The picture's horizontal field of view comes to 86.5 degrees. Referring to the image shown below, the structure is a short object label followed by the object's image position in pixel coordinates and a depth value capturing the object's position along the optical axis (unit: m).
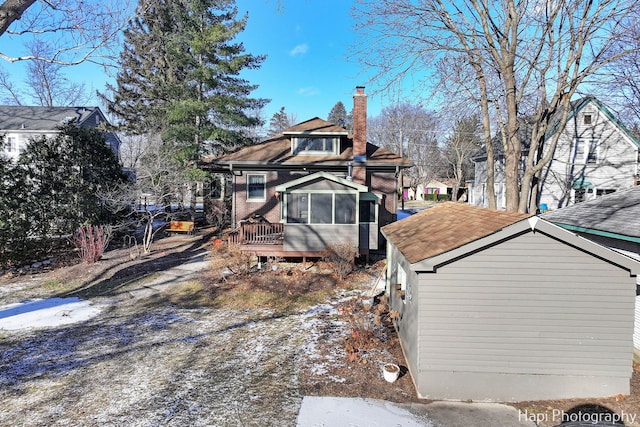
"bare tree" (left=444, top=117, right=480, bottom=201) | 39.94
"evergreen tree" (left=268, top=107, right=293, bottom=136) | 56.56
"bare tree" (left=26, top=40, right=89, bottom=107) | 32.16
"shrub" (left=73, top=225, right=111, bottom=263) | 12.93
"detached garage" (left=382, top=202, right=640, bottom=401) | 5.12
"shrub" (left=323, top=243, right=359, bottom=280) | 11.73
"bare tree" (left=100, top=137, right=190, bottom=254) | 14.30
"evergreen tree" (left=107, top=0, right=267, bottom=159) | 18.81
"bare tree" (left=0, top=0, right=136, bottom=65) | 6.05
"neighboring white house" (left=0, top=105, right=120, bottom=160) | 23.94
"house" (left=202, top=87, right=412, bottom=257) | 12.30
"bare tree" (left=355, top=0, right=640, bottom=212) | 10.10
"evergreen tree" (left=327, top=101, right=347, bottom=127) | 63.47
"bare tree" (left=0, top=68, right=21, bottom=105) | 31.22
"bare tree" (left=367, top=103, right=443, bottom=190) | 41.66
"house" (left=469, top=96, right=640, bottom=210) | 20.31
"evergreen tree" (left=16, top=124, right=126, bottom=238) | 14.06
